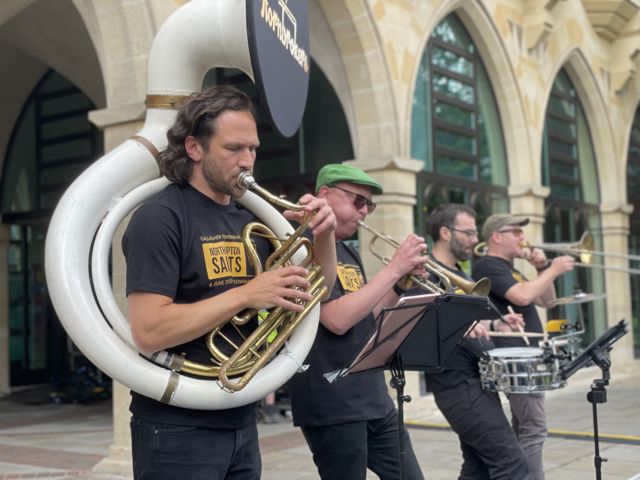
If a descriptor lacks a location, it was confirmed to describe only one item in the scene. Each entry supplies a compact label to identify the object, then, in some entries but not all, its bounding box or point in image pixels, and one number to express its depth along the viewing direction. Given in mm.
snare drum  4074
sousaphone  2234
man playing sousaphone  2250
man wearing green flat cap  3154
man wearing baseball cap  4689
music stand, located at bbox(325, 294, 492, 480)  3027
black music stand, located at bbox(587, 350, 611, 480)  4094
